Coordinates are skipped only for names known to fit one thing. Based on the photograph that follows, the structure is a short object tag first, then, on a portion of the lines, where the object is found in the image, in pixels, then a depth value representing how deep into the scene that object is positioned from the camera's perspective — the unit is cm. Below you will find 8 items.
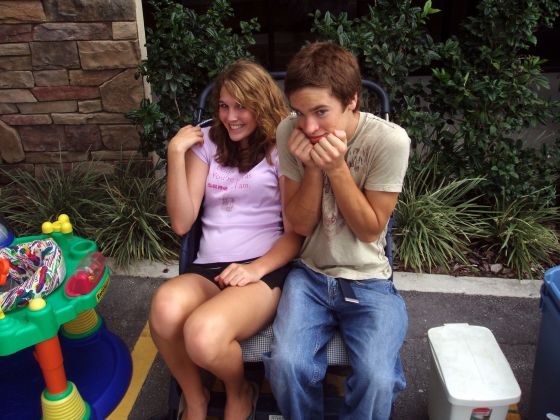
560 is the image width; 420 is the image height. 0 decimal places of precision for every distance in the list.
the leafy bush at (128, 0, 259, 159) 318
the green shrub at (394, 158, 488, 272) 328
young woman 191
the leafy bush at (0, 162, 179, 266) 342
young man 175
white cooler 185
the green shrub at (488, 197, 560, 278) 323
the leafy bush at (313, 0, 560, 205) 318
